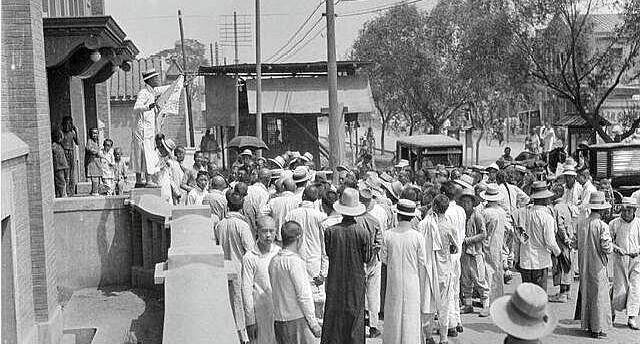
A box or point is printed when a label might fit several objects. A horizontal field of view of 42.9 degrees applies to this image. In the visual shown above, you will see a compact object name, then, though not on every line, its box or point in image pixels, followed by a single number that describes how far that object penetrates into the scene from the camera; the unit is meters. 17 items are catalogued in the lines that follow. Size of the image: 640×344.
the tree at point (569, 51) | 26.73
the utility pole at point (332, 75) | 18.44
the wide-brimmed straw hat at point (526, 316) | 4.72
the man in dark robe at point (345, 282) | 8.48
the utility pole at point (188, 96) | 43.28
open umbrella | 23.62
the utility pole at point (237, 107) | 30.67
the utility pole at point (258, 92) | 27.94
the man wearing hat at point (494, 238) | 11.37
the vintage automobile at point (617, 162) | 19.48
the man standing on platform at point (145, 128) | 11.24
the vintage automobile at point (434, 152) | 23.25
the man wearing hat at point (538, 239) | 11.07
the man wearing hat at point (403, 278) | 8.83
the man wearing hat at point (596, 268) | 10.16
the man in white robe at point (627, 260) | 10.70
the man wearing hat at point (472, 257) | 11.29
